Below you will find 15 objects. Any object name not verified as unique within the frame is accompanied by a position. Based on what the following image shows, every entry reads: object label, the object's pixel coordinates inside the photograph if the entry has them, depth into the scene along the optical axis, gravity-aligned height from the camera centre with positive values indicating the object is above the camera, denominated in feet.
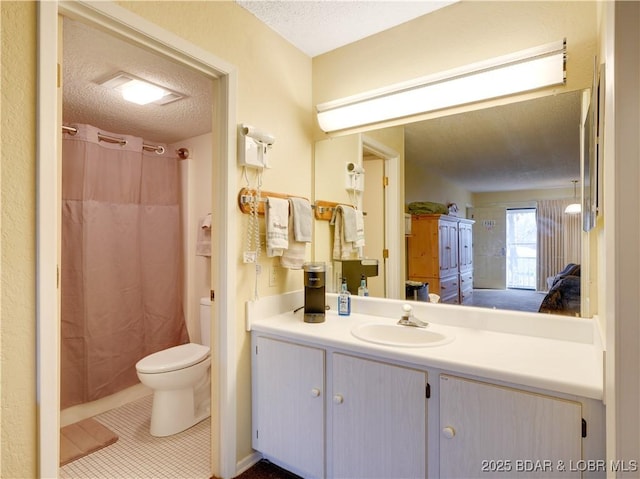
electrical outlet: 6.43 -0.65
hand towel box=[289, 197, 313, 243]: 6.36 +0.40
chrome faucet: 5.54 -1.29
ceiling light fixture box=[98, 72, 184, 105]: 6.60 +3.05
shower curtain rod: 7.79 +2.52
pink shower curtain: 7.88 -0.55
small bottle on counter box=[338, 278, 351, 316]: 6.51 -1.20
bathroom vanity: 3.54 -1.86
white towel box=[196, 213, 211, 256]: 9.70 +0.06
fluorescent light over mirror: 4.91 +2.45
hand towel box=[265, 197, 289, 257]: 5.92 +0.23
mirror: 5.05 +0.98
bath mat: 6.49 -3.97
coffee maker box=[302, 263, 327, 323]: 5.99 -0.90
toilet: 7.00 -2.96
